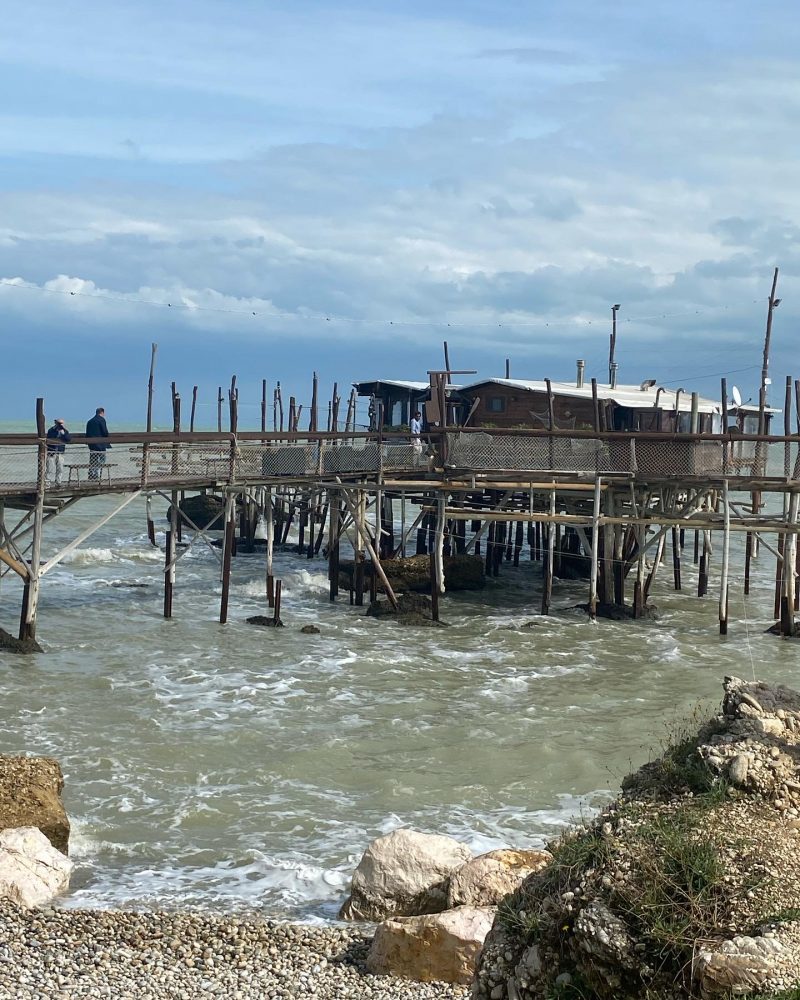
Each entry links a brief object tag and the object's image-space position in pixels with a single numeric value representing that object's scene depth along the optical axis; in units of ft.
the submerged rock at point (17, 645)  77.66
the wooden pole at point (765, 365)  109.71
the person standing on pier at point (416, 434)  107.34
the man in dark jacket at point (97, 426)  94.57
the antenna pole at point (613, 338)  188.65
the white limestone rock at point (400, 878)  36.35
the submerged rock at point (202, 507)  158.30
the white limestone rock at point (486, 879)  34.54
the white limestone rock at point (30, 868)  36.94
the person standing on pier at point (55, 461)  78.79
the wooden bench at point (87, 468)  81.00
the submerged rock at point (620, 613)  99.30
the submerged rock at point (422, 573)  105.50
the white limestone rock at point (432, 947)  31.27
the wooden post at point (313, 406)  138.11
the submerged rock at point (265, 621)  91.86
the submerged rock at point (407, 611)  94.58
